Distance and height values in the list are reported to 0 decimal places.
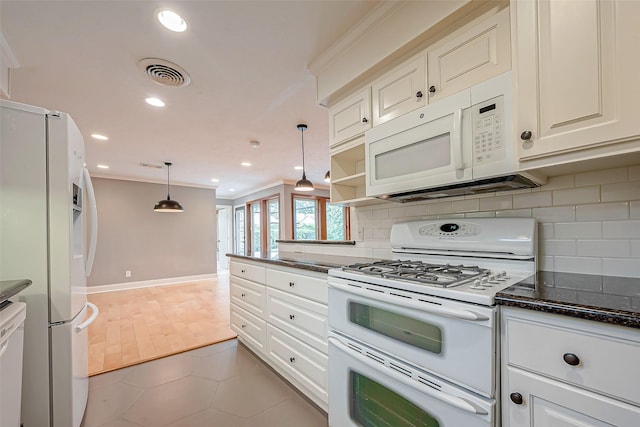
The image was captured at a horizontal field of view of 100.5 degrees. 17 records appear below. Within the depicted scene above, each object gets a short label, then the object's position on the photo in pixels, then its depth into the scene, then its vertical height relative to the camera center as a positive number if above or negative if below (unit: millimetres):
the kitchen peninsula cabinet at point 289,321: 1650 -782
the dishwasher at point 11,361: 1021 -581
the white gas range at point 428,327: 916 -467
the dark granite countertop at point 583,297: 699 -270
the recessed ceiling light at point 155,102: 2441 +1077
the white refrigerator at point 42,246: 1322 -140
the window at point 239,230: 8465 -463
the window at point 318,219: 6883 -110
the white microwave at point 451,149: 1170 +334
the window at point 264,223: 6992 -201
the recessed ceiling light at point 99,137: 3274 +1025
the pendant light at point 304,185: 3629 +416
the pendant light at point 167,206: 4812 +201
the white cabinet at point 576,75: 867 +489
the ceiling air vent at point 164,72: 1914 +1100
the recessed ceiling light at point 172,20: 1494 +1141
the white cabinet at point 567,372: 686 -454
